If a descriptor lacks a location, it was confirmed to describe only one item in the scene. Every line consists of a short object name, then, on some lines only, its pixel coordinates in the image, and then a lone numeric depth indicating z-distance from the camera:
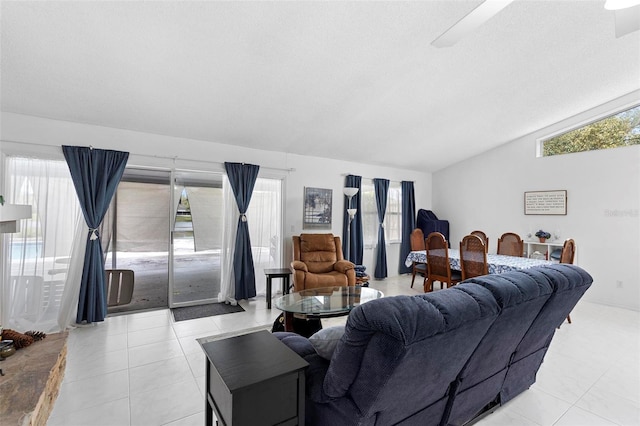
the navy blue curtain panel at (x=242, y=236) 4.27
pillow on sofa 1.40
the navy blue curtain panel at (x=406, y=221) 6.23
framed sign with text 4.88
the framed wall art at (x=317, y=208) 5.03
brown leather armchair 3.94
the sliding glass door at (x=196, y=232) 4.08
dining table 3.57
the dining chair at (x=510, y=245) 4.50
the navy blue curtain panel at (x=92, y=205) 3.30
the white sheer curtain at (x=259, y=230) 4.34
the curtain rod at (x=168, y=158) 3.14
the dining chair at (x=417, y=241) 5.34
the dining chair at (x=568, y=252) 3.47
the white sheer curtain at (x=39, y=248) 3.10
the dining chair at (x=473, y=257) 3.61
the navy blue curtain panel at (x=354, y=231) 5.44
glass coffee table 2.53
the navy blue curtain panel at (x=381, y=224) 5.78
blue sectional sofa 1.08
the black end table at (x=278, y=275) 4.01
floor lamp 5.14
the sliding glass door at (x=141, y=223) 5.52
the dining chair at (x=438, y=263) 4.13
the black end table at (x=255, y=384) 1.09
